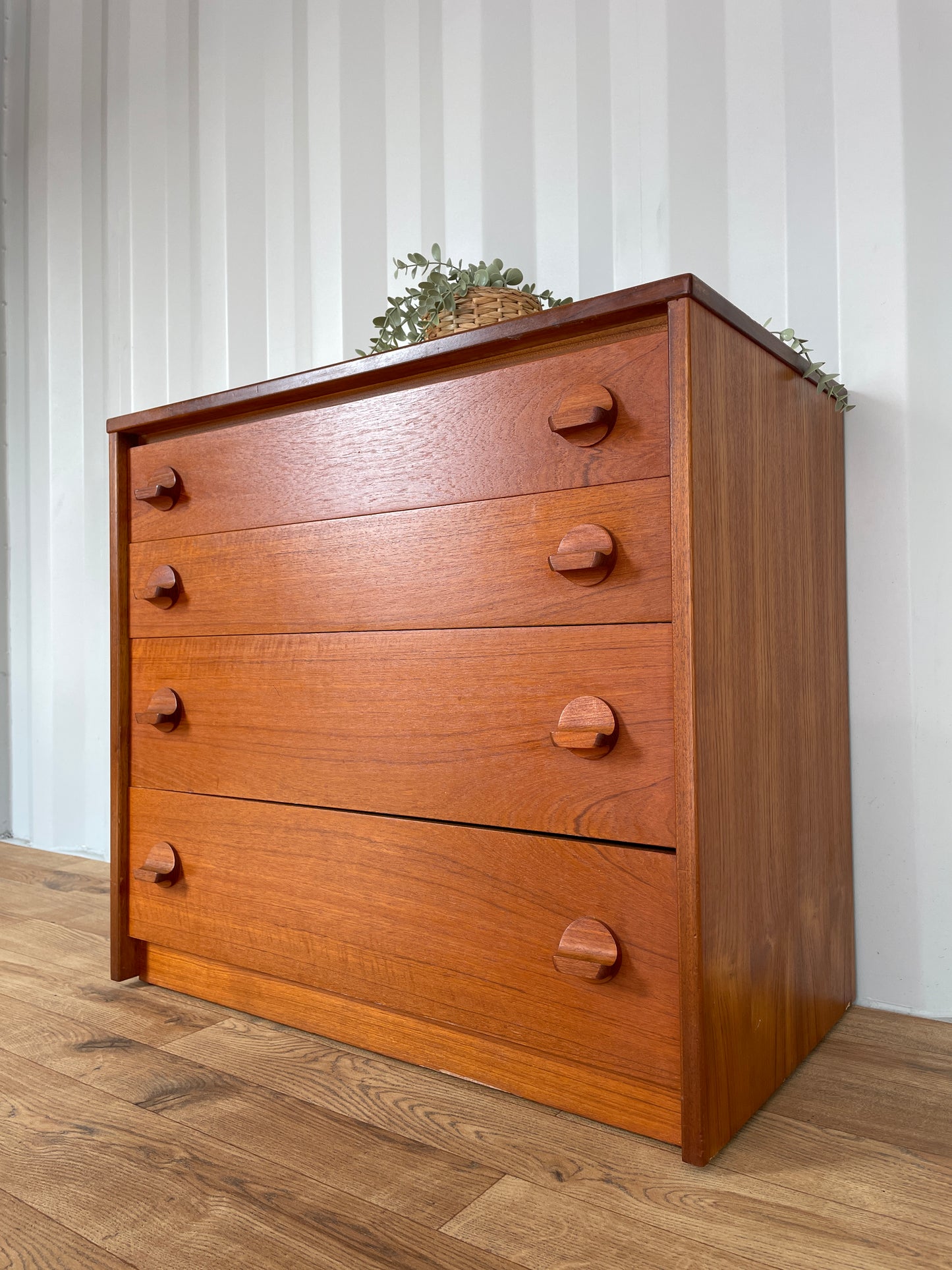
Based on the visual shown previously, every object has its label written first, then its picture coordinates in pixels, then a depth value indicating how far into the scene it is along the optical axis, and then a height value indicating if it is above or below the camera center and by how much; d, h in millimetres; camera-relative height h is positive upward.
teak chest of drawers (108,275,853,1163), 851 -84
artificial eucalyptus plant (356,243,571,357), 1158 +438
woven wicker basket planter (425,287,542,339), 1130 +408
